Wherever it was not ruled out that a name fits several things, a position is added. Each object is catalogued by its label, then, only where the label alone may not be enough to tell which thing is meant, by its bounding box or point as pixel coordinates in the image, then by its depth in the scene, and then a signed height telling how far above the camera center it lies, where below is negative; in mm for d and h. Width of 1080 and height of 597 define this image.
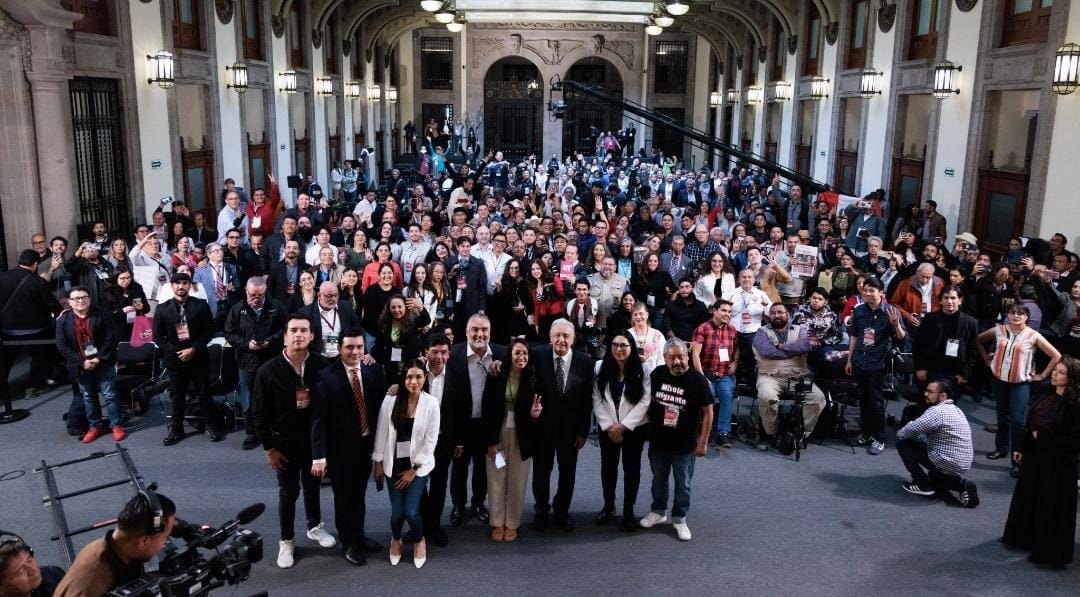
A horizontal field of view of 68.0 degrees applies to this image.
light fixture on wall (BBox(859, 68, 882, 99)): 17312 +1900
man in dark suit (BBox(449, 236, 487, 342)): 9648 -1462
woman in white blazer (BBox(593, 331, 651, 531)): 6223 -1850
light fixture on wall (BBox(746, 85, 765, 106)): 26344 +2434
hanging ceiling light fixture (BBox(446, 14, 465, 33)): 25250 +4386
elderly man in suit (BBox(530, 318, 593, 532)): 6145 -1783
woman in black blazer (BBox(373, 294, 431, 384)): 7859 -1618
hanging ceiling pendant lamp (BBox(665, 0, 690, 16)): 19439 +3873
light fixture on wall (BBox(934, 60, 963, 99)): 14352 +1665
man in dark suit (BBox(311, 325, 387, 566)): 5562 -1827
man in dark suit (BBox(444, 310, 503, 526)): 5996 -1632
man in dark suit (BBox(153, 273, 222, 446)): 8008 -1817
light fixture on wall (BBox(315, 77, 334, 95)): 23625 +2282
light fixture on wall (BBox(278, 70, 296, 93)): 20438 +2074
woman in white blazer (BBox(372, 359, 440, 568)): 5539 -1899
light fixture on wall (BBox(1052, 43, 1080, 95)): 10961 +1419
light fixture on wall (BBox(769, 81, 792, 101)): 23266 +2271
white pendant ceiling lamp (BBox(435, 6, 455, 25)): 22762 +4183
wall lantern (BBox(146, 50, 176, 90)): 13547 +1568
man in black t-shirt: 6102 -1929
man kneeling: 6980 -2426
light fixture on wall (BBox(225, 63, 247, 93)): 17016 +1815
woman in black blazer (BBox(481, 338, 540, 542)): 6047 -2010
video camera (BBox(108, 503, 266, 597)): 3635 -1907
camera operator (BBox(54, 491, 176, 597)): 3701 -1844
